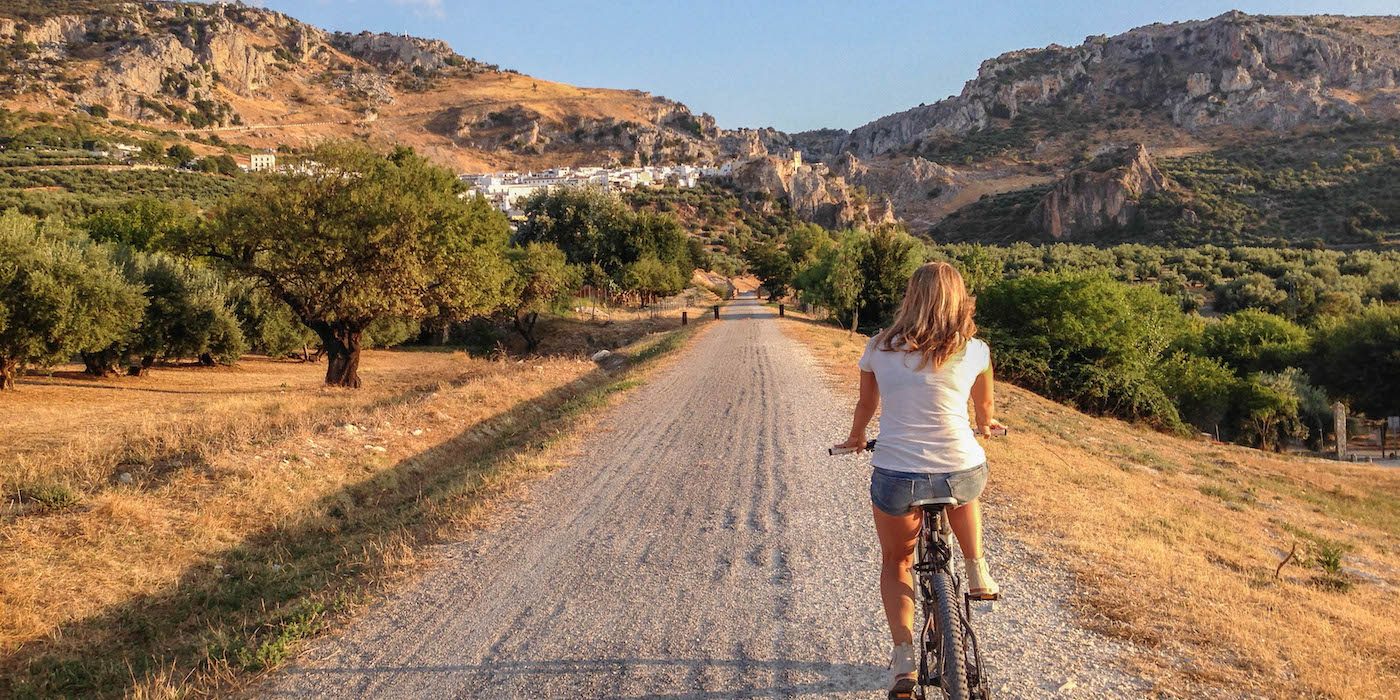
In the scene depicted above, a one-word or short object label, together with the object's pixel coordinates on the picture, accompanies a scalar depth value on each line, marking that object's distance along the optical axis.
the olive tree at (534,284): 36.84
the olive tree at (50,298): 17.66
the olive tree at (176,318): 23.25
